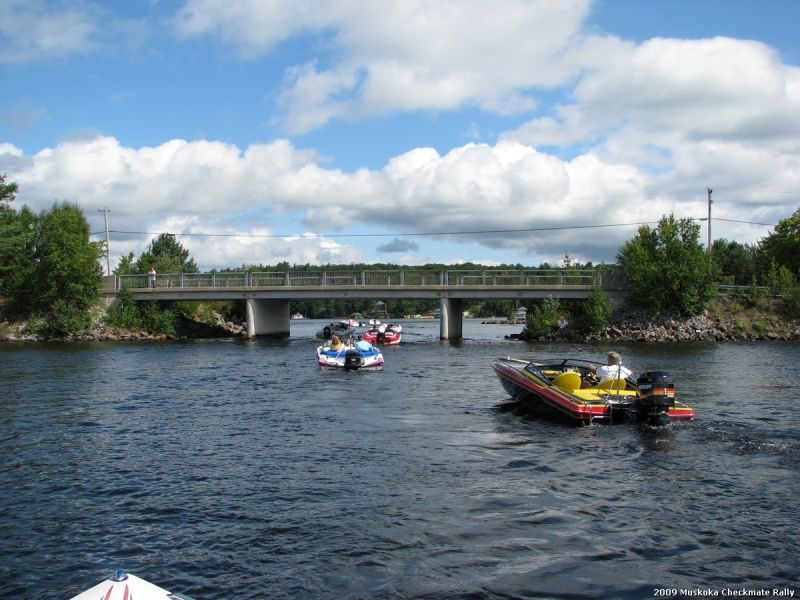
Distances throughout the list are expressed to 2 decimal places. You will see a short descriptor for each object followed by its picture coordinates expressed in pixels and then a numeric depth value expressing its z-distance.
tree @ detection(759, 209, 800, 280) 77.50
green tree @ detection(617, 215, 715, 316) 59.84
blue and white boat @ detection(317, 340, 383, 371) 34.56
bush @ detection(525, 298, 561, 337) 63.81
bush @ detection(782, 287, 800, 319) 62.22
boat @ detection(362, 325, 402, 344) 60.03
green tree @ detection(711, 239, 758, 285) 96.00
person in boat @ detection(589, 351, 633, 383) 20.06
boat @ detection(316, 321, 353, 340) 67.76
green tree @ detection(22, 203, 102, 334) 64.06
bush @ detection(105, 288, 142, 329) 65.75
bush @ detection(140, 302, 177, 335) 67.12
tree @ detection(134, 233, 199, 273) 87.94
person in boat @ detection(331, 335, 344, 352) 35.91
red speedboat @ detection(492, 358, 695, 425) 18.16
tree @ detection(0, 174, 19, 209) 66.88
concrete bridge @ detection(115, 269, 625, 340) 60.94
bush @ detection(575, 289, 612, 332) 59.75
